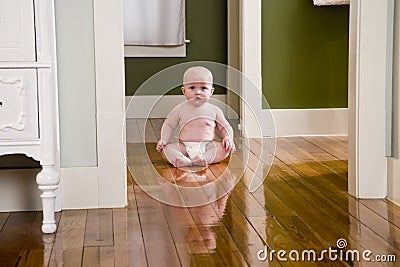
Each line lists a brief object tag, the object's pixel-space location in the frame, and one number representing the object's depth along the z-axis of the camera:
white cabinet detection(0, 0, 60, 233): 2.24
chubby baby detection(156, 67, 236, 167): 3.44
